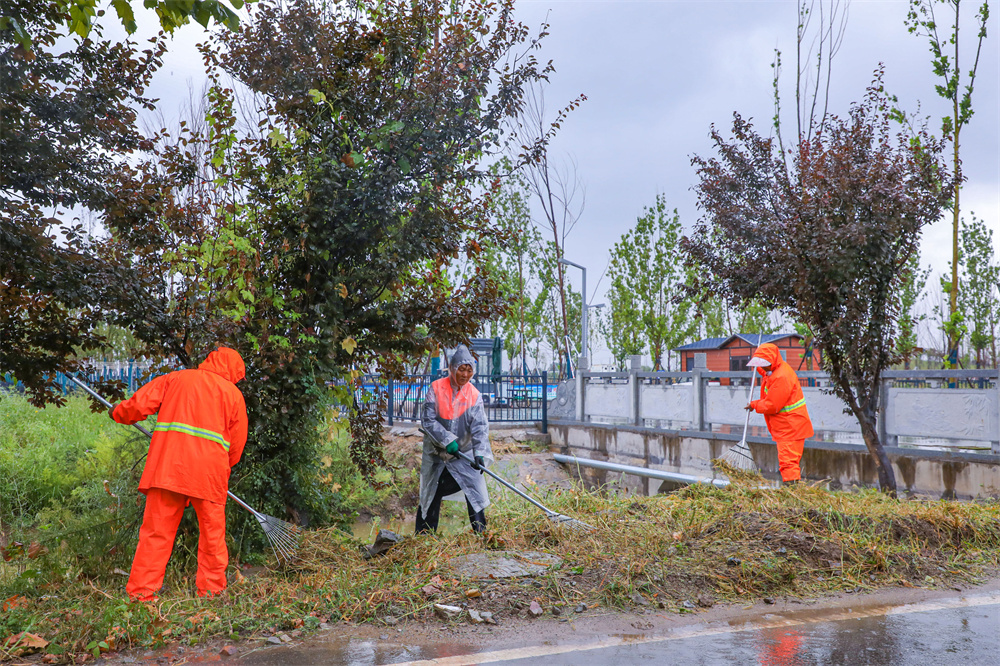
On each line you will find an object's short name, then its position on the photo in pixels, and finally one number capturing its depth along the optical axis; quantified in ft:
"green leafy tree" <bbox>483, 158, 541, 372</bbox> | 88.99
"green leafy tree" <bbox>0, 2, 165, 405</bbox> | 16.46
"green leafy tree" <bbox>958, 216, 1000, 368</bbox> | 64.85
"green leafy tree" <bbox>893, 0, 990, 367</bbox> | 31.78
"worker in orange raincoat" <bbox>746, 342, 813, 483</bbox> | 26.91
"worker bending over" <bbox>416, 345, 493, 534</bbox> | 20.90
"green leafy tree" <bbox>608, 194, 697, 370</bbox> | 77.77
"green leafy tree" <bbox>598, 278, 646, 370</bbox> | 78.43
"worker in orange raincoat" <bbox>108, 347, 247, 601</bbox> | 15.20
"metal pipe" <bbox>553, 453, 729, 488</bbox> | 30.94
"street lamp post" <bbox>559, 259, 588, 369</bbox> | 69.11
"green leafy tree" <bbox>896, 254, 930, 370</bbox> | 29.25
